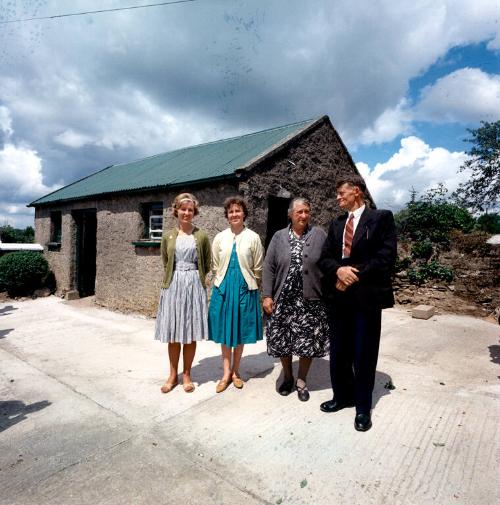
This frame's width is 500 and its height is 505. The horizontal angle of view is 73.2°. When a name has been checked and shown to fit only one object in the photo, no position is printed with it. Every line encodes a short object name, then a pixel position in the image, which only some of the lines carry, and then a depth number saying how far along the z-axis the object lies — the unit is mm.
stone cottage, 6793
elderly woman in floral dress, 3473
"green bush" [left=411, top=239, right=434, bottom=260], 9352
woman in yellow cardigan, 3711
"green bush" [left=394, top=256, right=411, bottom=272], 9477
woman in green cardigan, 3637
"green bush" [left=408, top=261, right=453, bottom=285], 8672
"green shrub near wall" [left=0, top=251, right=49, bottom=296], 10188
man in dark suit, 2924
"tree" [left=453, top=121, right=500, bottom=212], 22109
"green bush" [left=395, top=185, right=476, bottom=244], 9812
